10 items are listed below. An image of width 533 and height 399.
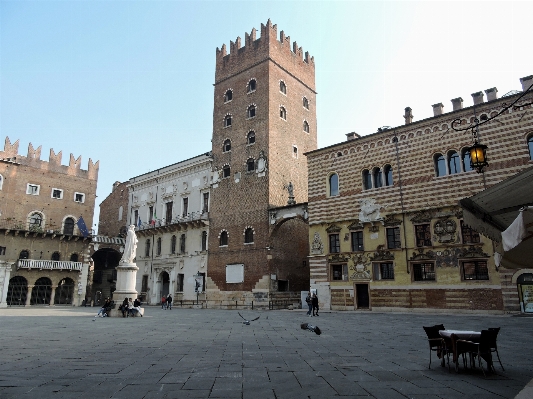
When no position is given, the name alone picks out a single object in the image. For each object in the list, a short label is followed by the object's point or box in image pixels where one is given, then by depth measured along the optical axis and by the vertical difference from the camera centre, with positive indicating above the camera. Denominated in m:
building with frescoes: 20.34 +4.02
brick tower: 31.14 +9.91
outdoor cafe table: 6.52 -0.89
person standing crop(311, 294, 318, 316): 20.79 -0.95
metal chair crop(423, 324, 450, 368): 7.07 -0.99
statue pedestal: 21.06 +0.10
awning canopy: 5.65 +1.36
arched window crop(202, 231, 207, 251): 35.19 +3.87
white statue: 21.73 +2.02
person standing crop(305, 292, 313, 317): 21.52 -1.14
